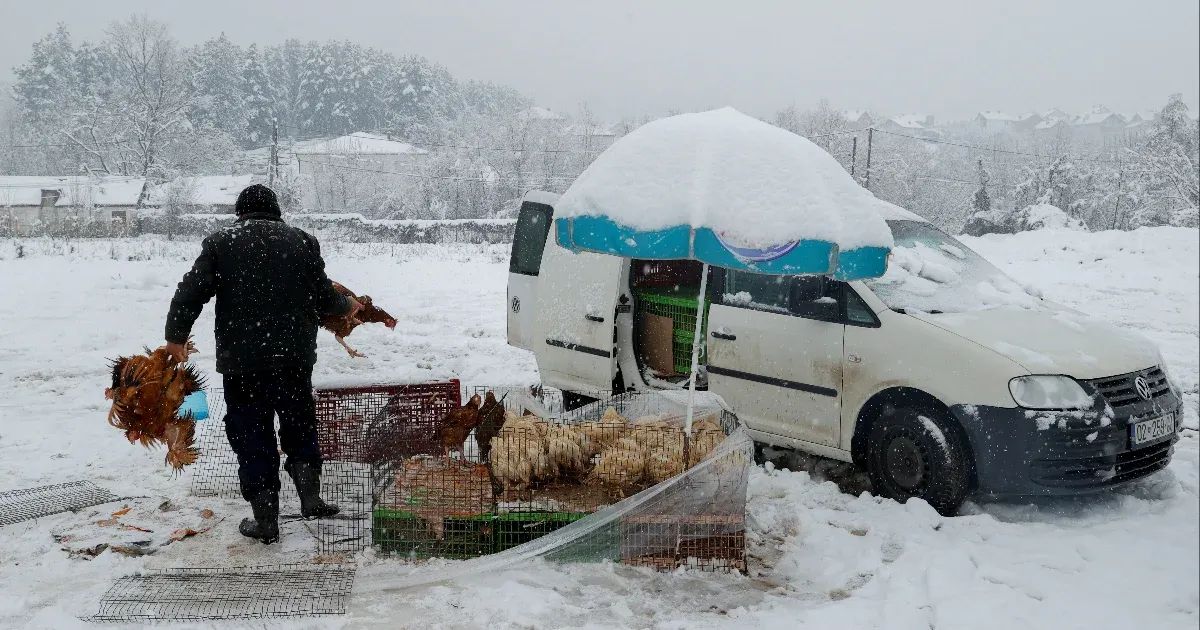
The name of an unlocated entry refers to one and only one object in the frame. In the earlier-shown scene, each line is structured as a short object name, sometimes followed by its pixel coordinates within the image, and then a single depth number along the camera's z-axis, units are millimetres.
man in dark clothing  4359
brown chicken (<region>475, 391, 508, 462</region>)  4770
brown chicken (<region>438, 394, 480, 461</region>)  5051
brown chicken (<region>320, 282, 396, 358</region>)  5125
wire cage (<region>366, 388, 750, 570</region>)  4277
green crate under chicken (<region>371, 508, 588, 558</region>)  4328
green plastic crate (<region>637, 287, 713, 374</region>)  6578
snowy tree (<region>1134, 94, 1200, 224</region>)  32062
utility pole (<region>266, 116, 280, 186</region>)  40312
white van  4629
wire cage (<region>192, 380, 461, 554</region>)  4980
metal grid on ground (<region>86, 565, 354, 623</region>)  3680
